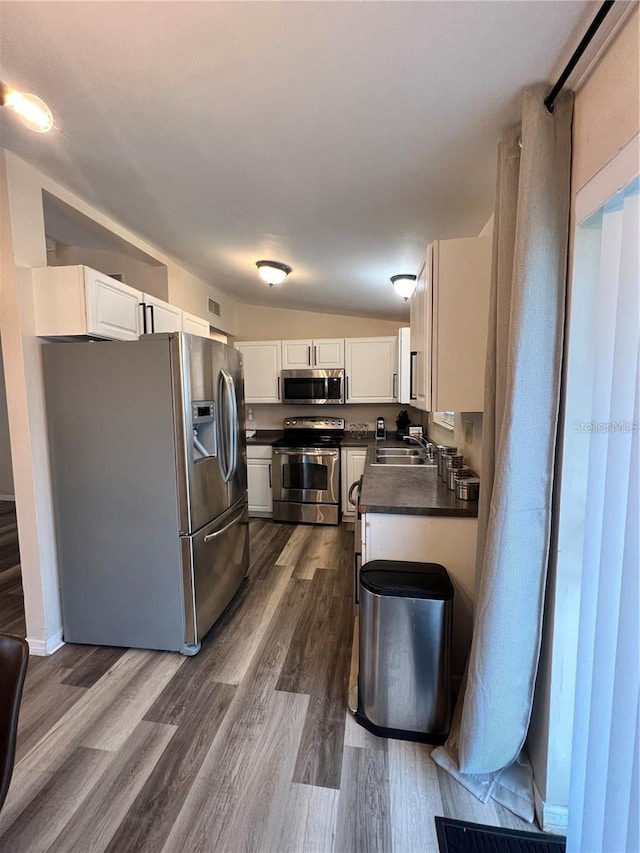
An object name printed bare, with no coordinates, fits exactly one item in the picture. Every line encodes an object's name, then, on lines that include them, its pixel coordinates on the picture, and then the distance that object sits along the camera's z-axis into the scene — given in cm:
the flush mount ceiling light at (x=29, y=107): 123
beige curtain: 108
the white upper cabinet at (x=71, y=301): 192
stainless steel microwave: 427
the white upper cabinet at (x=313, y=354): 429
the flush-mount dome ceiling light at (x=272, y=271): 290
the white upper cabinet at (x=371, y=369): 423
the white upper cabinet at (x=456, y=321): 159
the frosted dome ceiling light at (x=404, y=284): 289
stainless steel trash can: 149
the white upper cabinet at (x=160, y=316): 240
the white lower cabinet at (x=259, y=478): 420
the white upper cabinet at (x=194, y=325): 291
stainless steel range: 403
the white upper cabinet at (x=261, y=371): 443
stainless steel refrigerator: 198
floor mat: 116
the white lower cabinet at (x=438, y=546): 171
